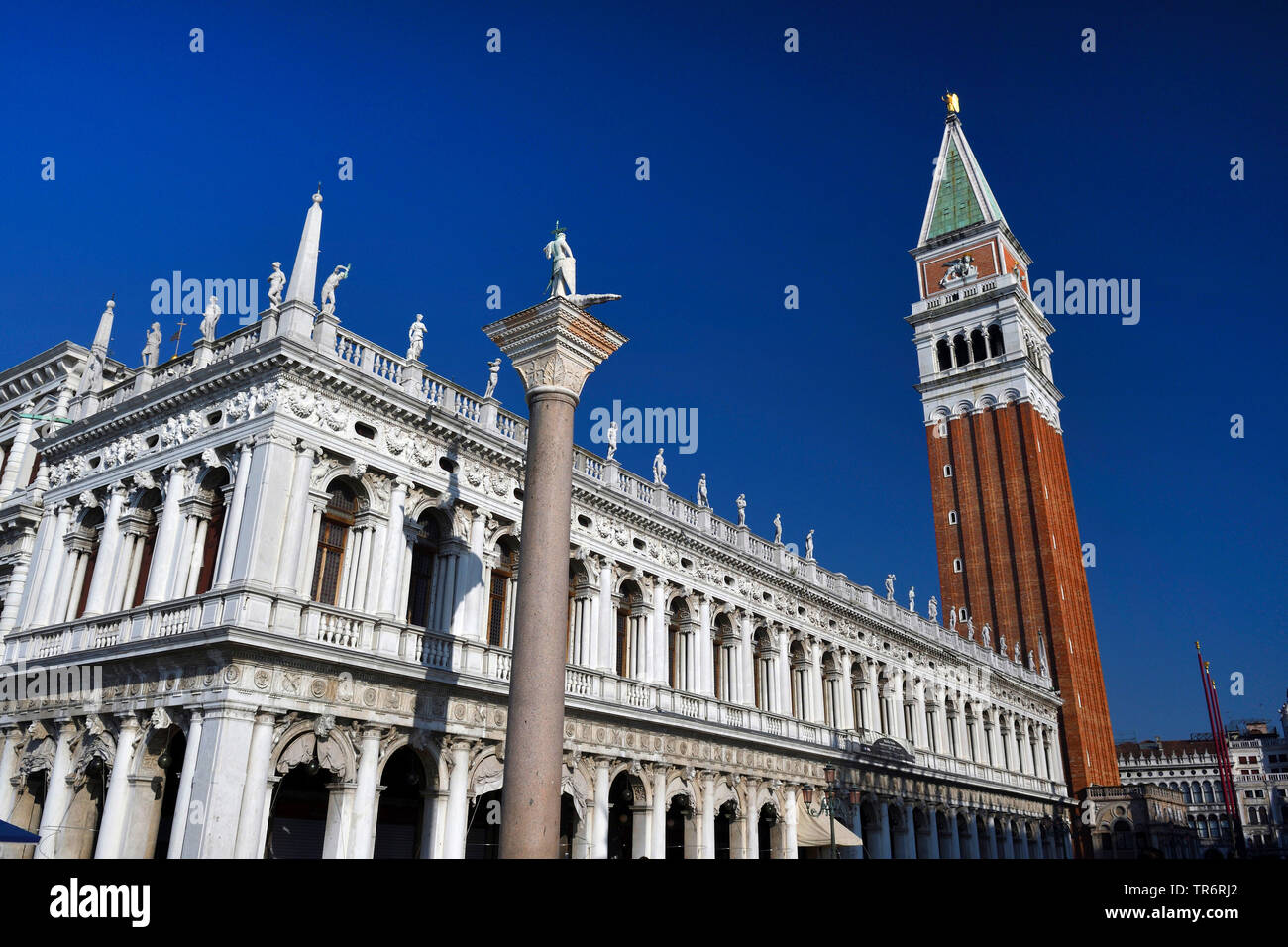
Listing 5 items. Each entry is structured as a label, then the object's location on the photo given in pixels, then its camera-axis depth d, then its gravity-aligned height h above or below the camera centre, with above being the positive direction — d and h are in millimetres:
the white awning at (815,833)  31169 +238
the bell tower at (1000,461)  61469 +25467
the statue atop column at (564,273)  15570 +8907
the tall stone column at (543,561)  12281 +3791
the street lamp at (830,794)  32406 +1542
